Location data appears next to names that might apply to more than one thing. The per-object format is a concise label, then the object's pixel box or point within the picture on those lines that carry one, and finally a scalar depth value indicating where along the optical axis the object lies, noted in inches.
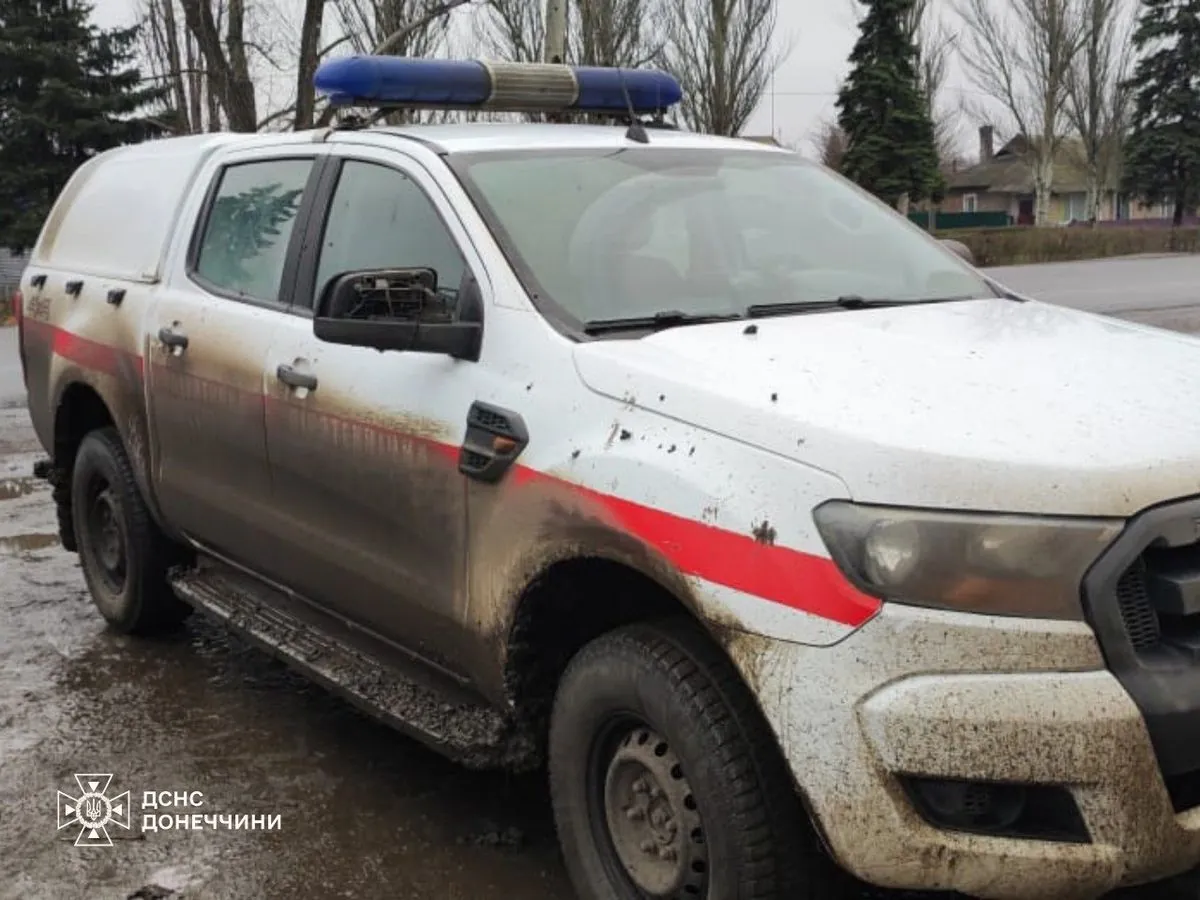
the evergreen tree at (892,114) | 1636.3
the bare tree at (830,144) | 2464.9
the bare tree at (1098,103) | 2031.3
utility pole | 592.4
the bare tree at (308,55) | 772.0
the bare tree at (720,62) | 1454.2
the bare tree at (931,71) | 1945.1
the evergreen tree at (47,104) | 1179.9
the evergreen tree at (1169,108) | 1931.6
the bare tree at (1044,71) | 2015.3
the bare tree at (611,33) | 1250.6
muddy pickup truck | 92.8
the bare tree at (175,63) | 1284.4
